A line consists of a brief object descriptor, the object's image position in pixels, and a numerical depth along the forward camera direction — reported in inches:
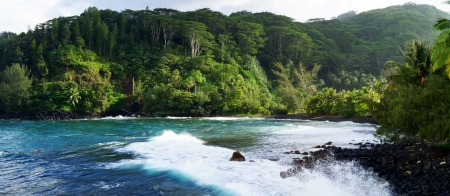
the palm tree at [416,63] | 890.1
